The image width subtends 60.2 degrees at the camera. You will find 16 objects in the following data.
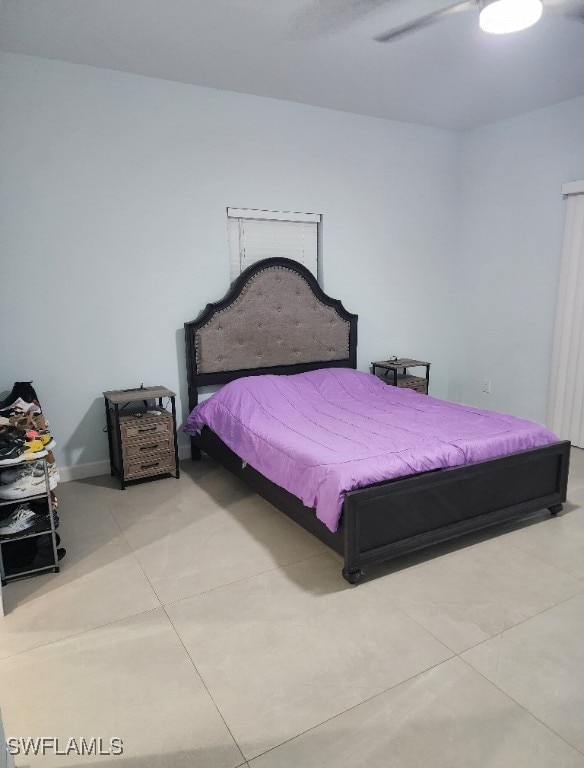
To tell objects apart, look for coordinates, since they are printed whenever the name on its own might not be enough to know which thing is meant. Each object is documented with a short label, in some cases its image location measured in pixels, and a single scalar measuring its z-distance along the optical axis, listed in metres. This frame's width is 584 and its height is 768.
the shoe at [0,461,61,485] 2.33
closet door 4.01
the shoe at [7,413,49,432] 2.61
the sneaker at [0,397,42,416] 2.84
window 3.98
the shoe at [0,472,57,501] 2.29
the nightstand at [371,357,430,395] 4.50
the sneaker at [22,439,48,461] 2.30
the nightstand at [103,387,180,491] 3.35
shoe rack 2.33
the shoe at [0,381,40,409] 3.10
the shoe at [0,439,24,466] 2.25
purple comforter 2.38
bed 2.32
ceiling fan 2.09
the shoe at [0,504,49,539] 2.33
